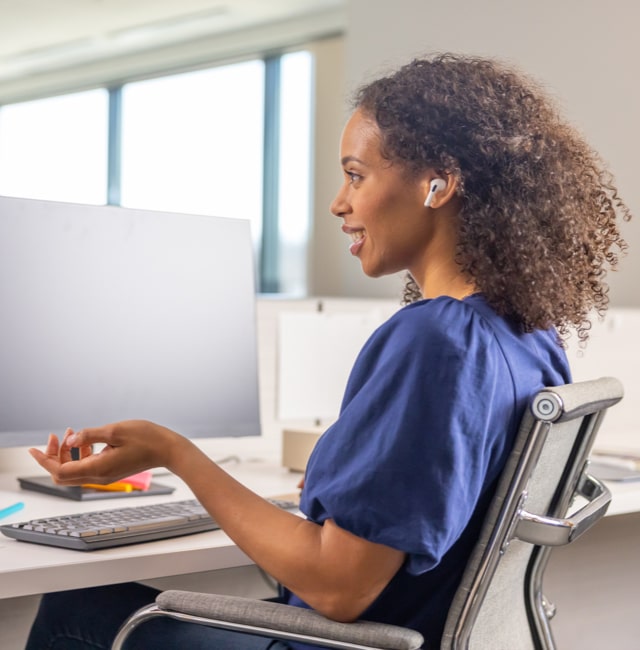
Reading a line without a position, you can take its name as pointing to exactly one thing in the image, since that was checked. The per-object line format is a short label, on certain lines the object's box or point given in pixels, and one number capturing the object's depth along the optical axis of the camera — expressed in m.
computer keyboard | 1.08
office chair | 0.87
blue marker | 1.27
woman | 0.85
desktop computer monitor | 1.43
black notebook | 1.43
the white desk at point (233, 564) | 1.02
